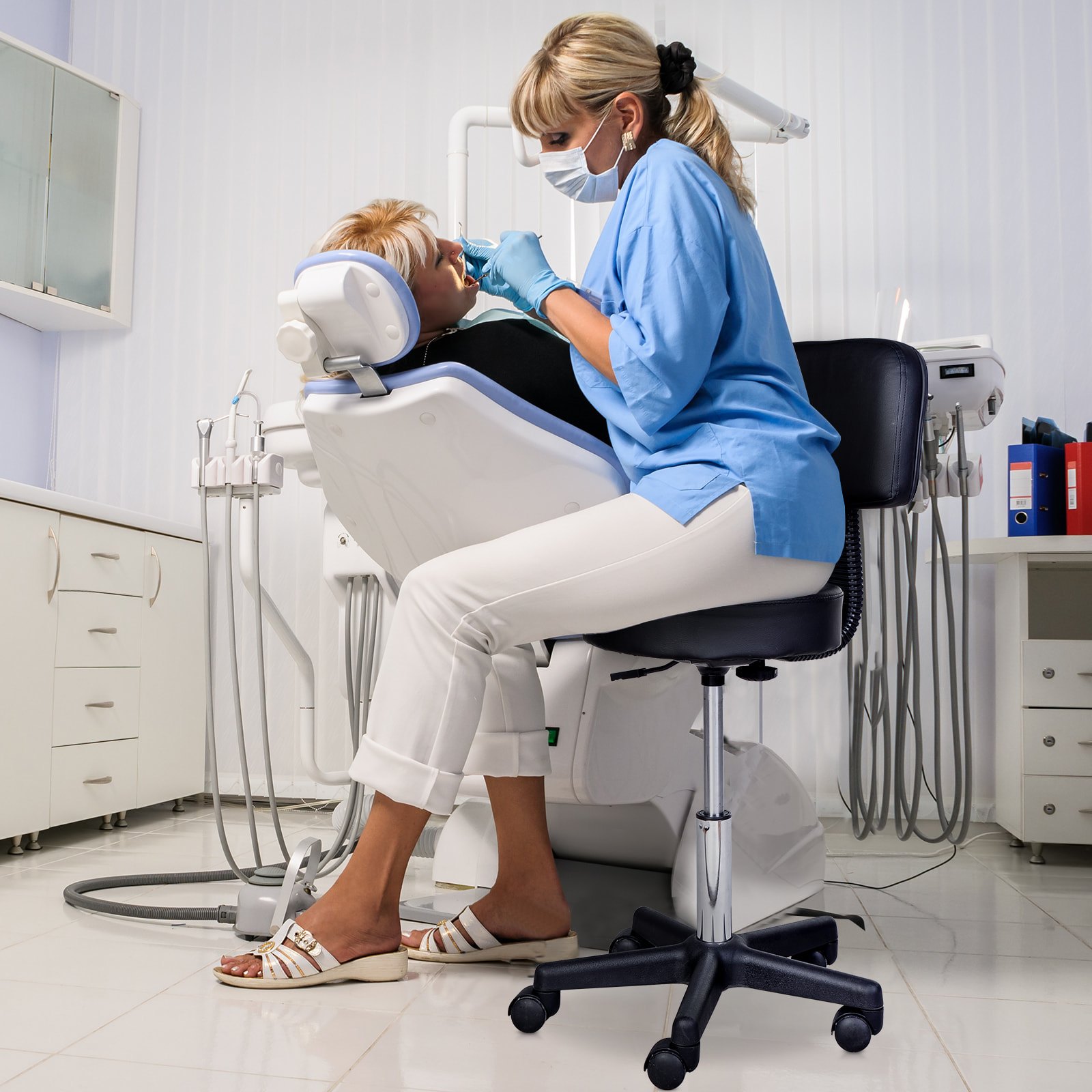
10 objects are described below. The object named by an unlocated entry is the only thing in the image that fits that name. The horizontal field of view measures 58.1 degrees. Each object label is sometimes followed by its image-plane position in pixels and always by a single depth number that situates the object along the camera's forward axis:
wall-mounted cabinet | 2.89
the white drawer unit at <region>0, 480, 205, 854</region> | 2.22
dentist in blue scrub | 1.12
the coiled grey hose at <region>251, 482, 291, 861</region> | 1.65
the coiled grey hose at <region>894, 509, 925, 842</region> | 1.94
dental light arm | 2.16
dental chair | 1.18
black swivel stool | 1.10
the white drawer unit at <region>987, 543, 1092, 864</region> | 2.25
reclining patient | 1.30
